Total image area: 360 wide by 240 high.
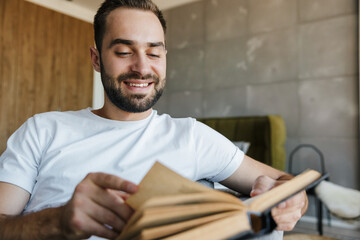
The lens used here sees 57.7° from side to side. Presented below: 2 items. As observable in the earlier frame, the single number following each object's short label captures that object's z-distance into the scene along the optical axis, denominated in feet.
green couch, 10.44
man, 3.06
